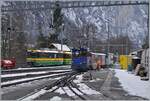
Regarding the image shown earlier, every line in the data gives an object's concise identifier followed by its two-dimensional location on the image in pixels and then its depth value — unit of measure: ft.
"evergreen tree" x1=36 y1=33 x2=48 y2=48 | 358.43
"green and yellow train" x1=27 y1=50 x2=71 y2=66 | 246.47
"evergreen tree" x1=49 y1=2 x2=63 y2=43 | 371.76
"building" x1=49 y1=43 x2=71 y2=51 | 334.24
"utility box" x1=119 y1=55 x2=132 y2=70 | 242.06
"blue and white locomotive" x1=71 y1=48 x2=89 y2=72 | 188.75
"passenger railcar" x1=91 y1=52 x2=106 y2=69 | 207.96
